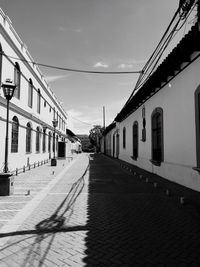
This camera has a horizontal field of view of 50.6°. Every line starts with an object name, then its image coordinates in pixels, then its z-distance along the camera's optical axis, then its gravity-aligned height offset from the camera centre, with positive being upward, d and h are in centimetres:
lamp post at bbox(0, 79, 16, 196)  749 -118
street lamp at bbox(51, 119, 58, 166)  1829 -151
